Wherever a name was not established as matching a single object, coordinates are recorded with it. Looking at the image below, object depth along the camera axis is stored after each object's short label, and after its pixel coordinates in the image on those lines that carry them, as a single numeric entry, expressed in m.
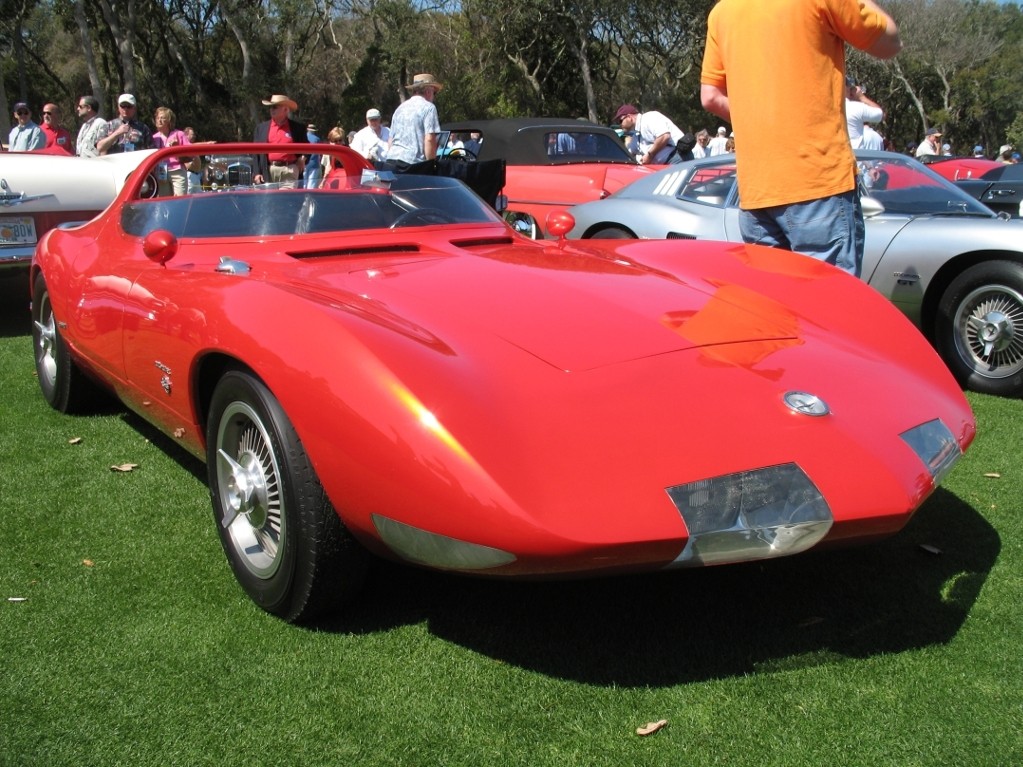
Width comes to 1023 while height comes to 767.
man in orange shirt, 3.59
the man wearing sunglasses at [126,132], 9.16
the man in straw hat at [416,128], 8.50
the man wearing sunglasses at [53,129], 10.50
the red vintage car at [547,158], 8.27
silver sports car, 4.58
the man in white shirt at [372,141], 9.91
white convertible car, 6.27
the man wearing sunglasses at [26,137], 10.06
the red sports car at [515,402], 1.92
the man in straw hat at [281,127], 8.66
